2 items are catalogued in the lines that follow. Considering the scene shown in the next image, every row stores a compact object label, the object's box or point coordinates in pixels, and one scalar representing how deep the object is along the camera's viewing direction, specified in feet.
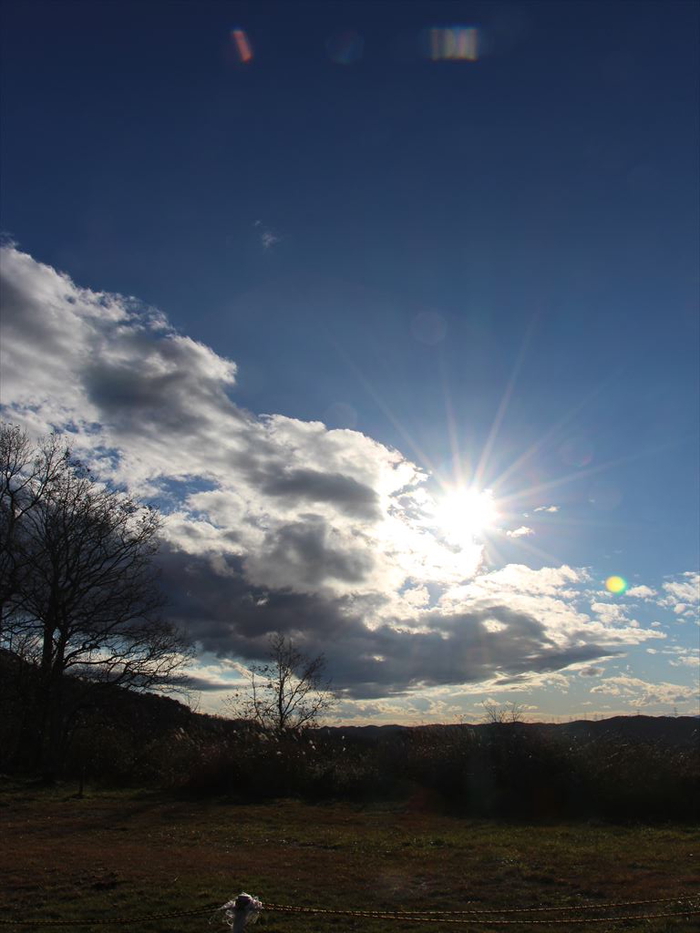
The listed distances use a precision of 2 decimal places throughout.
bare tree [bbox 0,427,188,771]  81.92
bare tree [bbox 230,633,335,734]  84.07
